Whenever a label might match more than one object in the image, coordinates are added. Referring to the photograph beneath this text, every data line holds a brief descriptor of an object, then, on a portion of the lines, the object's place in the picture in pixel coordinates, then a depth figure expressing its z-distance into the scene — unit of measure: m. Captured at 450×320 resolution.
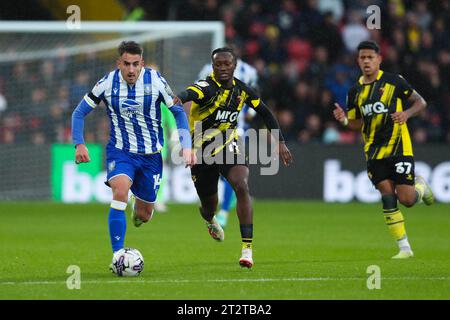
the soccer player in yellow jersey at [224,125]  19.52
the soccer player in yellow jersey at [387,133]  21.39
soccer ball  17.48
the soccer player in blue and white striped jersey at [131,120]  18.37
